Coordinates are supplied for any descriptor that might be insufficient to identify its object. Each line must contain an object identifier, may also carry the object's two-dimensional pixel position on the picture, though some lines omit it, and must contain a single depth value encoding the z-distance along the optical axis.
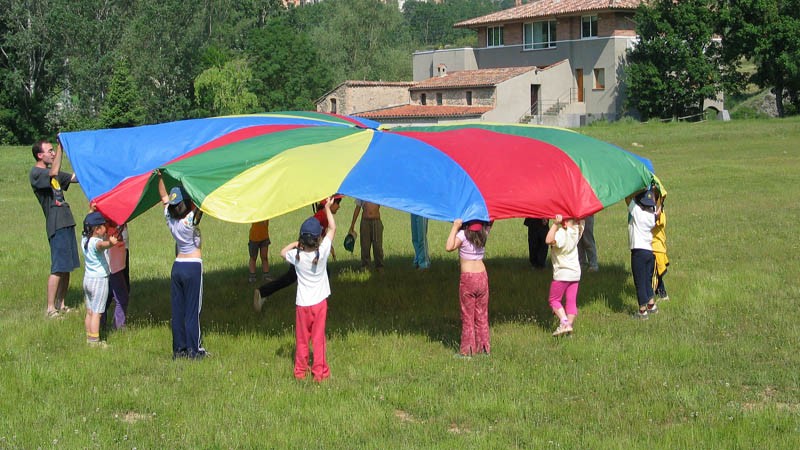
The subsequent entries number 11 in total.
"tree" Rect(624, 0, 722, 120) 51.06
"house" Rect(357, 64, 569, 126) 56.72
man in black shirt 10.35
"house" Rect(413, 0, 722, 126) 56.28
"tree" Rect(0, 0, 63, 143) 58.94
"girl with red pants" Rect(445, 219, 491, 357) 8.66
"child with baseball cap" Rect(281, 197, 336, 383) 7.99
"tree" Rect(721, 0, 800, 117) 48.09
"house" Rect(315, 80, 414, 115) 64.56
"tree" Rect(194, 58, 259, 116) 64.00
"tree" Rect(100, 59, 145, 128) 57.53
